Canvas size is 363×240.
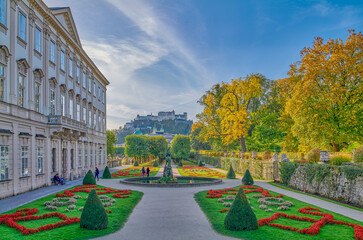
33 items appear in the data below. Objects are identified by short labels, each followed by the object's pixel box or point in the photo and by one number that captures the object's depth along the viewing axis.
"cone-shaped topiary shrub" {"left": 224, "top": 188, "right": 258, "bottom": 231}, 11.23
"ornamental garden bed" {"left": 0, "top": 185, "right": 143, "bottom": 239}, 10.71
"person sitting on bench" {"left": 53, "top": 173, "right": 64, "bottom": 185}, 27.12
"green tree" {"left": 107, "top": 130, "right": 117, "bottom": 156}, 72.75
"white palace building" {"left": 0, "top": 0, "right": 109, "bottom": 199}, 19.66
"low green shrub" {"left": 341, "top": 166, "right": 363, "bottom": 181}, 17.67
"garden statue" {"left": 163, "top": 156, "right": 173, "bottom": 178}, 29.45
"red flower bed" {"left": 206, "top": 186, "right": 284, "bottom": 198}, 19.98
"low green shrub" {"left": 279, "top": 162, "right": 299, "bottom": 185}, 27.12
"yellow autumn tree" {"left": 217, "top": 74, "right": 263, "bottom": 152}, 44.47
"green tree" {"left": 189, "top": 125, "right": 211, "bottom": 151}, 103.22
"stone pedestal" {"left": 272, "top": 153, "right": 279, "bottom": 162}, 31.88
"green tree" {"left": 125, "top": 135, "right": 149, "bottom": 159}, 67.19
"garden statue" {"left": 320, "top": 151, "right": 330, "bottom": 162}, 22.86
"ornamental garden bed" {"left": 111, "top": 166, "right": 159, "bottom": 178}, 37.84
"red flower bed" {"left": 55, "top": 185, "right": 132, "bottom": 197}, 19.69
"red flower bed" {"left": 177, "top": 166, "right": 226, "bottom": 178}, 38.25
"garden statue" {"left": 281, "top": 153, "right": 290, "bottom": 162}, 29.67
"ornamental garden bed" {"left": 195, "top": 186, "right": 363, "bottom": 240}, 10.78
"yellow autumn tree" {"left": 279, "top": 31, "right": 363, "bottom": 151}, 29.48
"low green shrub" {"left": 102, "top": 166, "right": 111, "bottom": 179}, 35.44
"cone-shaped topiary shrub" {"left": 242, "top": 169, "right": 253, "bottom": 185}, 27.08
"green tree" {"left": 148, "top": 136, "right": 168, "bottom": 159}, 75.56
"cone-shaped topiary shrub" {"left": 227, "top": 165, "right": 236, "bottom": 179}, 35.09
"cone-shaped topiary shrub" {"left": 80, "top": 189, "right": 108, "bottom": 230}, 11.26
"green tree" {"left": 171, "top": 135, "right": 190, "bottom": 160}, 72.38
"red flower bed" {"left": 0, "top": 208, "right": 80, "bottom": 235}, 11.00
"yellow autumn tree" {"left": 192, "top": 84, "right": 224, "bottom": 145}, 51.09
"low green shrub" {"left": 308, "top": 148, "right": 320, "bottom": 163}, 25.78
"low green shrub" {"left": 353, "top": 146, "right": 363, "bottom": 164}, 20.83
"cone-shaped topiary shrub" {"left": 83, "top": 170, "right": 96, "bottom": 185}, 26.23
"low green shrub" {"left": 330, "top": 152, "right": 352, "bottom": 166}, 22.30
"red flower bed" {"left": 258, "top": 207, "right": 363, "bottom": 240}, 10.95
